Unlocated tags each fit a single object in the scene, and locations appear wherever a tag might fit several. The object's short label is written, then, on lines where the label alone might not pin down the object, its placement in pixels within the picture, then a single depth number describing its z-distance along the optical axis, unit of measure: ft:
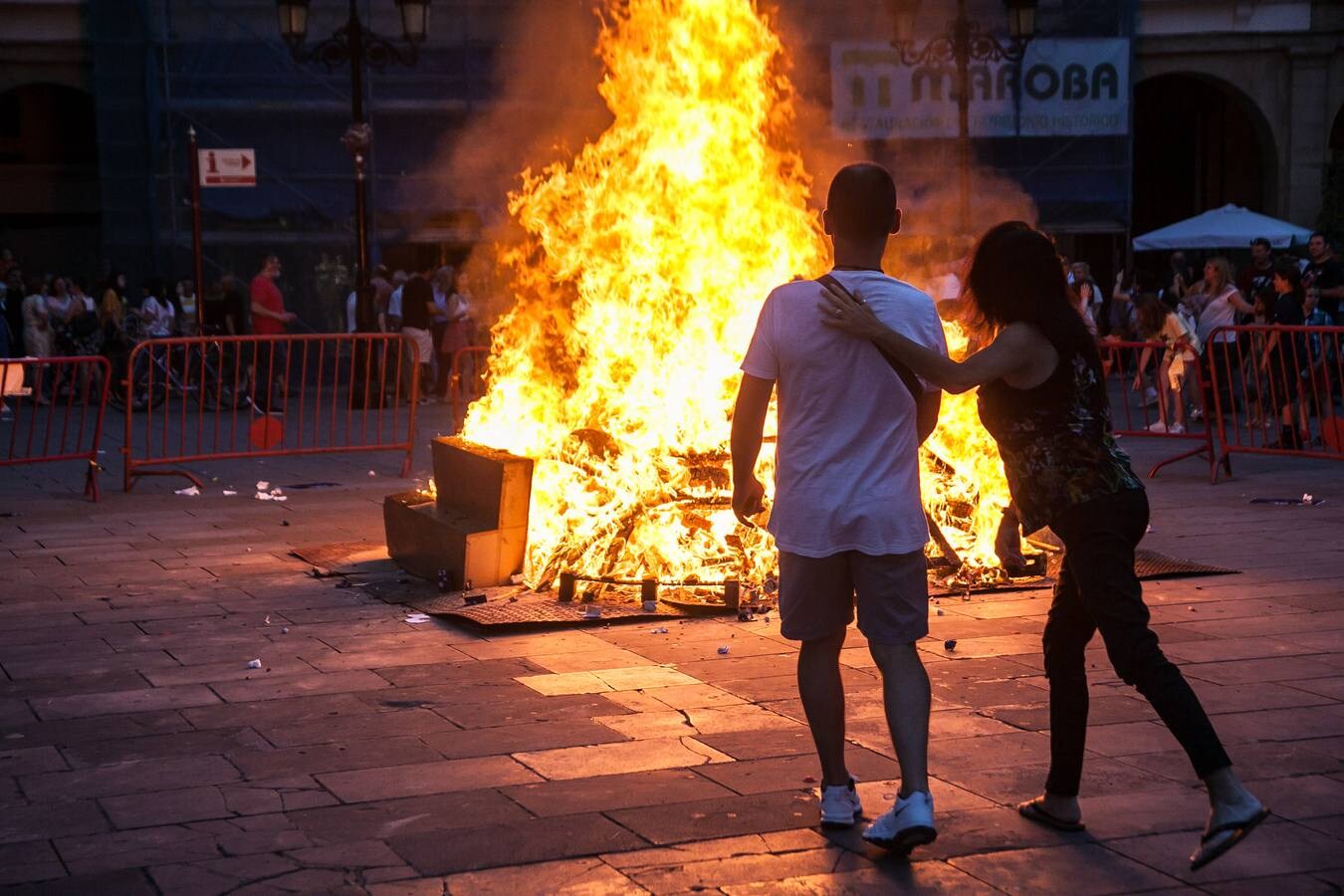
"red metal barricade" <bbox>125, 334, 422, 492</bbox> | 45.96
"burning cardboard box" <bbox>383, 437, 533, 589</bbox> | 29.35
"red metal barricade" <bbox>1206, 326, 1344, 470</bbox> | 42.98
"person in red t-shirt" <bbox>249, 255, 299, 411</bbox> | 66.49
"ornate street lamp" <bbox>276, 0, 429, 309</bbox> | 64.03
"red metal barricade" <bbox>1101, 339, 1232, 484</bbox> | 46.34
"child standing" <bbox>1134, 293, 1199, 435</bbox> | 52.16
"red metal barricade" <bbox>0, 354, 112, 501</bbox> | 42.80
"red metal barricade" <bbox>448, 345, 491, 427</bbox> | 69.15
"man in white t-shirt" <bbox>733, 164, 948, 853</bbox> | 15.69
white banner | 92.17
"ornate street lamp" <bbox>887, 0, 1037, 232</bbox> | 67.10
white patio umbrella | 82.58
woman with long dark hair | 15.70
